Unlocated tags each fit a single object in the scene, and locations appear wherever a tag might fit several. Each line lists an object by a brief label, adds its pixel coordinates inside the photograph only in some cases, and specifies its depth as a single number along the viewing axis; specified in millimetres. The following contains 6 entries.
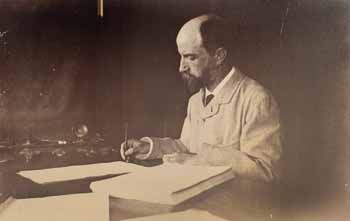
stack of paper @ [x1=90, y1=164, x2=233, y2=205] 1608
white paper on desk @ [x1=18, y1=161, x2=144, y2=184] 1586
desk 1596
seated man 1657
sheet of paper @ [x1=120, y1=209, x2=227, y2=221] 1607
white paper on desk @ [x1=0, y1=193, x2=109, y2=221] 1557
